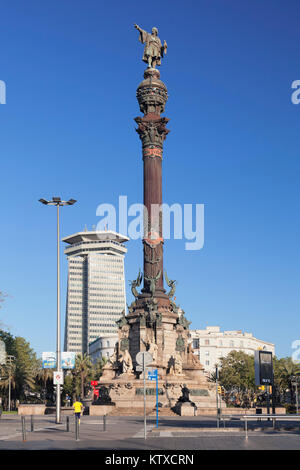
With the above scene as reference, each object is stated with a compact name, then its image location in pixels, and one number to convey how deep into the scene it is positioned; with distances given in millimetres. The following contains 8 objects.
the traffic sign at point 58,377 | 35719
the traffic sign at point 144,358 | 21938
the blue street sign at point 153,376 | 30625
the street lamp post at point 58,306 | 36203
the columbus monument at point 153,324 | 53875
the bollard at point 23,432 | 21764
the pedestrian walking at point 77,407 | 28581
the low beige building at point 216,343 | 152875
